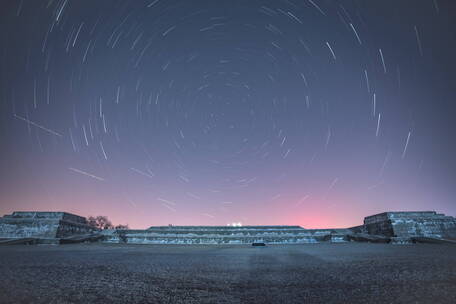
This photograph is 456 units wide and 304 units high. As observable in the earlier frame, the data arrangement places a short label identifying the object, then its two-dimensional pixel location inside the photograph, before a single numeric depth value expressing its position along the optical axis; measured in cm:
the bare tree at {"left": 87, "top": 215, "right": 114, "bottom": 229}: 5964
